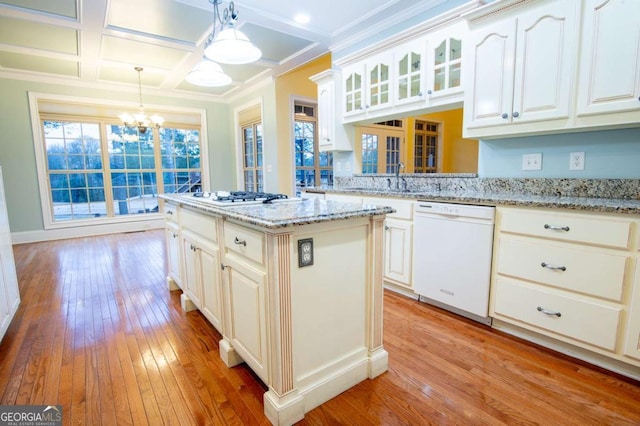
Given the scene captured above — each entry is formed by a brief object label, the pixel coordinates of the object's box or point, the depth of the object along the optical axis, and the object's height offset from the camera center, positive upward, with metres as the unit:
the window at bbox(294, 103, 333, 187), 5.92 +0.46
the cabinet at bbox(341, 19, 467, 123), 2.50 +0.91
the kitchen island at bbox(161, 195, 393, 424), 1.29 -0.55
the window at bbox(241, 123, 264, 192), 6.09 +0.41
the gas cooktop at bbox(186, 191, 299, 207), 1.83 -0.14
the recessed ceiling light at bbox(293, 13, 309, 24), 3.32 +1.72
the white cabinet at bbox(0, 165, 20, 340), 2.06 -0.72
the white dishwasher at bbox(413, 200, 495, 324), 2.05 -0.57
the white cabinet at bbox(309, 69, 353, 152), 3.66 +0.74
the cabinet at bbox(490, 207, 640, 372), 1.54 -0.57
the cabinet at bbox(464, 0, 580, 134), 1.84 +0.70
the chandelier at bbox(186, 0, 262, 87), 1.71 +0.73
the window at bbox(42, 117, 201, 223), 5.32 +0.21
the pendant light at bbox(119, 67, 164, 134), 4.93 +0.92
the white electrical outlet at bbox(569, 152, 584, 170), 2.02 +0.08
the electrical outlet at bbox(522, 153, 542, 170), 2.20 +0.09
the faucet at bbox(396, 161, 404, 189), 3.13 -0.05
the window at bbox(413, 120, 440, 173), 6.28 +0.57
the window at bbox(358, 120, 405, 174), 4.86 +0.48
